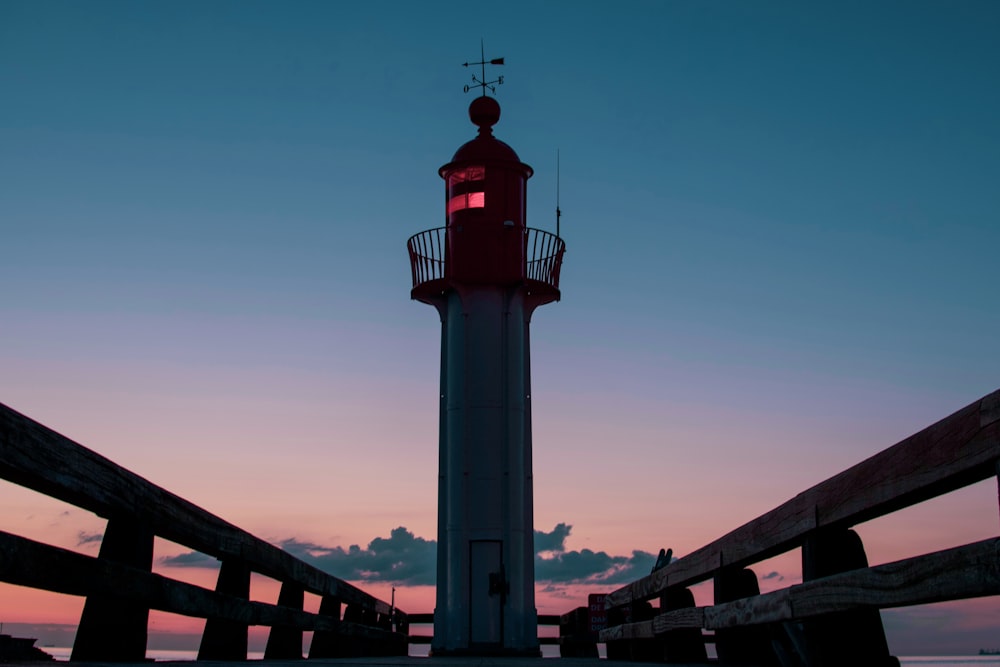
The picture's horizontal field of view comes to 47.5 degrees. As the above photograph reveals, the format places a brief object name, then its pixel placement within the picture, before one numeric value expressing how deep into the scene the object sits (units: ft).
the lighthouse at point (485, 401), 57.26
